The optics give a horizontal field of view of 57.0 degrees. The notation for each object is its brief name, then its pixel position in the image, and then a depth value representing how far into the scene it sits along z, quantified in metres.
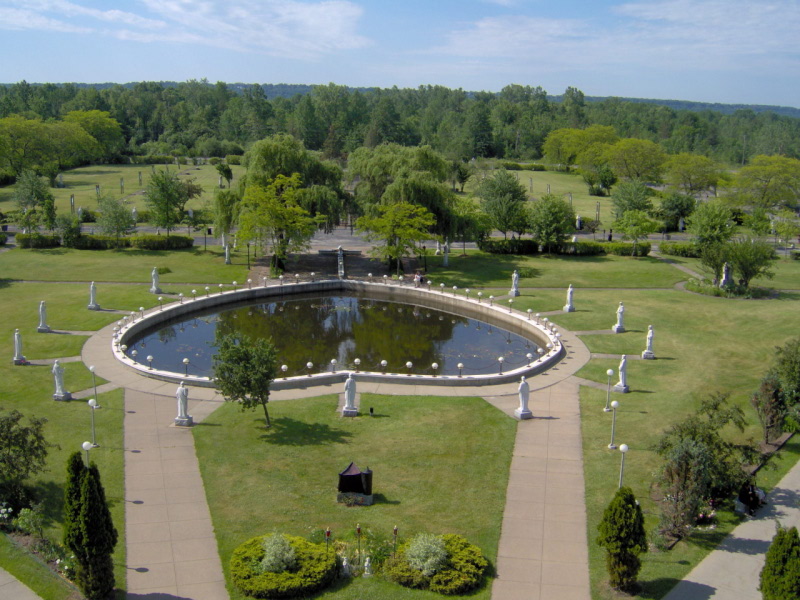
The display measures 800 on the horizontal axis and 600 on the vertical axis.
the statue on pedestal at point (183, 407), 24.06
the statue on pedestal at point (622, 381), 28.23
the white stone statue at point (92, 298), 37.75
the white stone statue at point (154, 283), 41.47
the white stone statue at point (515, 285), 42.75
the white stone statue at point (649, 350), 32.16
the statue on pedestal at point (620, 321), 36.00
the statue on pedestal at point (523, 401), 25.52
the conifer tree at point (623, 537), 15.69
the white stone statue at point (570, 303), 39.41
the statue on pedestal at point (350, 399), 25.53
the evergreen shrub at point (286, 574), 15.66
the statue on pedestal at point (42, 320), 34.19
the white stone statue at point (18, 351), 29.72
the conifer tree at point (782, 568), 14.53
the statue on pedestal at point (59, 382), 26.06
